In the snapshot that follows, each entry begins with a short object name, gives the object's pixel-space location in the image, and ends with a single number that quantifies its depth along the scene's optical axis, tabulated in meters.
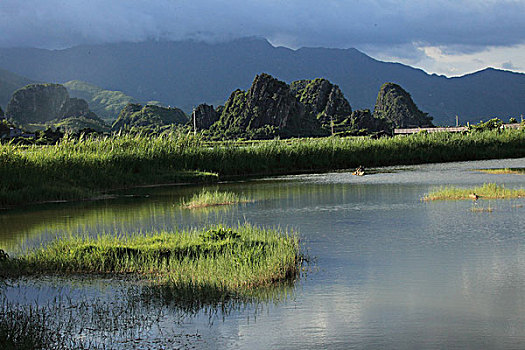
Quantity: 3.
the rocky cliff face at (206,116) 168.75
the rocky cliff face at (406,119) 195.62
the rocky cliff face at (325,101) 172.25
